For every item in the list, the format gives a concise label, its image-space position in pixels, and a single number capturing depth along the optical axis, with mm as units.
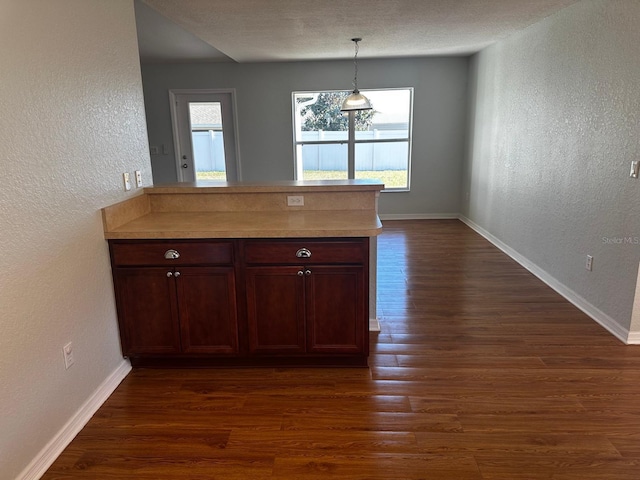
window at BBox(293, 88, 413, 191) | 6777
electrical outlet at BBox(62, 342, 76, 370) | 2006
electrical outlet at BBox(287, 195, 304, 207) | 2865
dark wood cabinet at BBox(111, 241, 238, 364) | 2402
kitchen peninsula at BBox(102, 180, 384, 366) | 2373
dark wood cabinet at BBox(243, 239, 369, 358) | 2381
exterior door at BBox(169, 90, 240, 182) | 6680
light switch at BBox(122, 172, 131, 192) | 2574
